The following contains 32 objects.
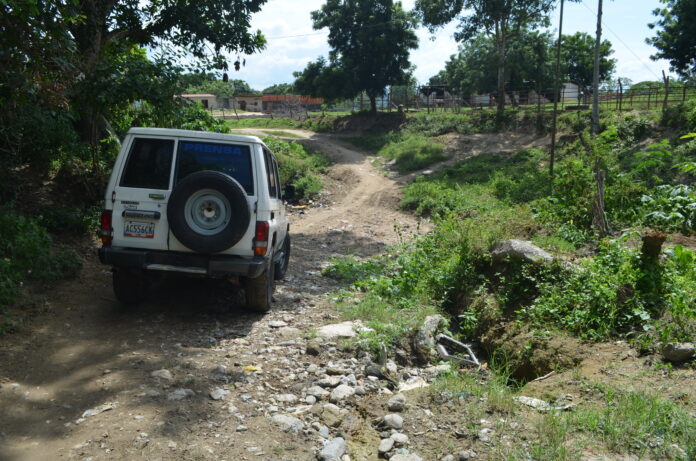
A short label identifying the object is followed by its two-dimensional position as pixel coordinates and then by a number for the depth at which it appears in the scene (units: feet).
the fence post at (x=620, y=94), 79.66
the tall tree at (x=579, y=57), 169.17
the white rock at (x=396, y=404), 14.66
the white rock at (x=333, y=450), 12.13
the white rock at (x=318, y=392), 15.60
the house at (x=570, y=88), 143.69
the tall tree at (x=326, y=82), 114.73
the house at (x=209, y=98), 222.40
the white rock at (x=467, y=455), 12.23
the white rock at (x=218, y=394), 14.58
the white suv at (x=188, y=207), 19.01
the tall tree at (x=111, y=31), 23.39
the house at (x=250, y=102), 228.22
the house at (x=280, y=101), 201.81
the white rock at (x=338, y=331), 19.98
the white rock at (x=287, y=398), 15.08
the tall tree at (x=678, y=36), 81.25
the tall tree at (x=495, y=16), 87.40
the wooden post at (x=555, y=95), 52.04
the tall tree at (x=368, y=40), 112.68
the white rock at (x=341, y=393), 15.21
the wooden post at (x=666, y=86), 65.90
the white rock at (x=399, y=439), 13.03
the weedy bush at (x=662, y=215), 18.72
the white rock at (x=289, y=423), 13.32
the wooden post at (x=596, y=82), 61.57
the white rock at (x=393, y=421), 13.75
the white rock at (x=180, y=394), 14.25
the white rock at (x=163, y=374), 15.37
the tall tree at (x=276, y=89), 302.76
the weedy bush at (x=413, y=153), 77.87
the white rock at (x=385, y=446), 12.76
